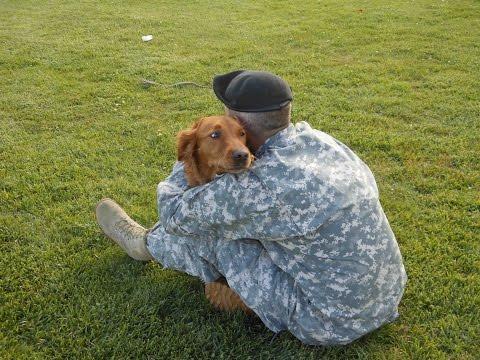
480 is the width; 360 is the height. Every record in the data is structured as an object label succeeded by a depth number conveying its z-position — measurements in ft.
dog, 8.64
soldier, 8.20
